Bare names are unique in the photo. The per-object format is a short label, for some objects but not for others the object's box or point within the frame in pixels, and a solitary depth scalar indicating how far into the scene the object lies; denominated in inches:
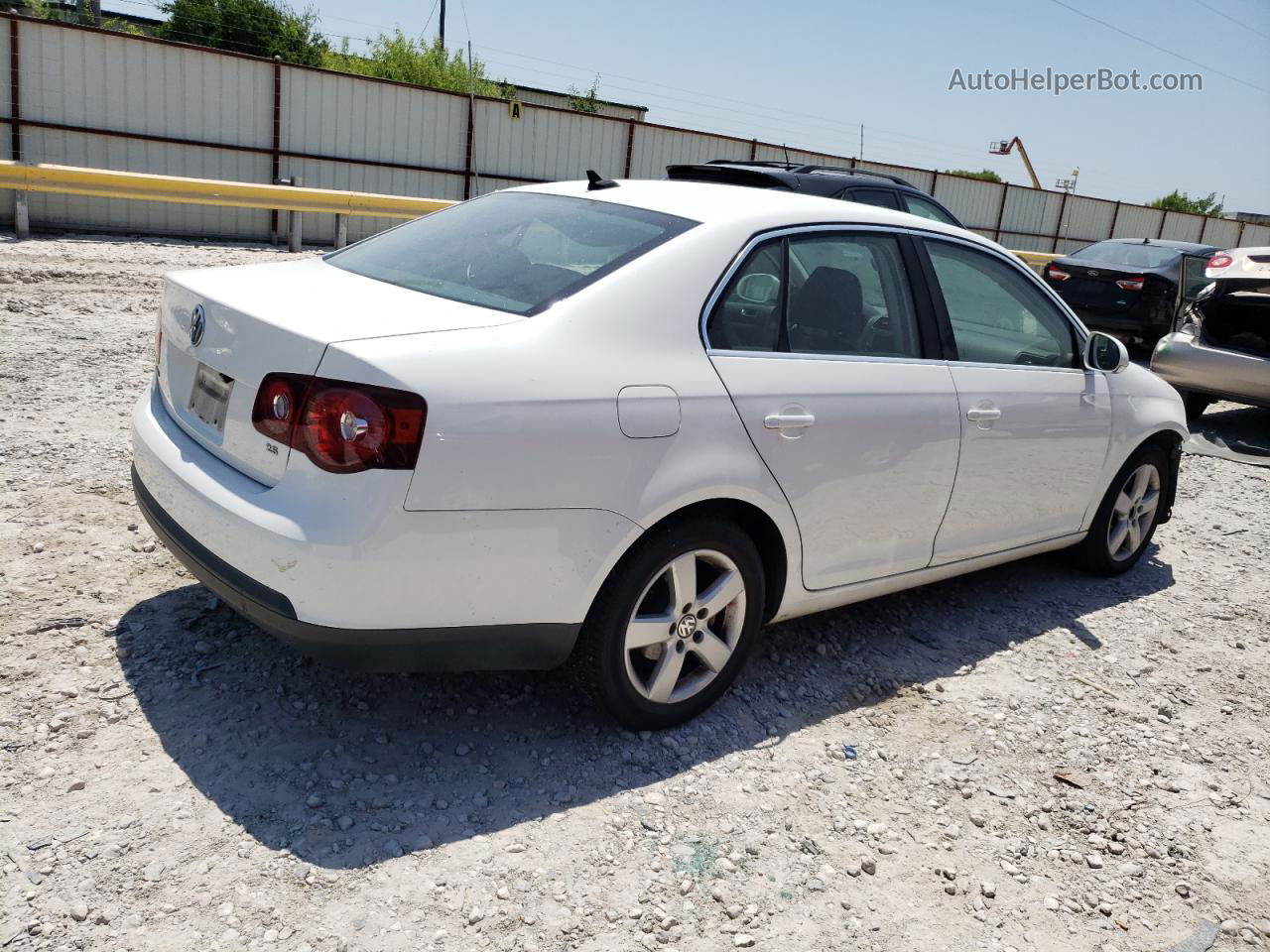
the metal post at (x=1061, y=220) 1157.1
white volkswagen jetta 108.0
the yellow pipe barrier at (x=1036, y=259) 759.7
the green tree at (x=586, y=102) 1943.9
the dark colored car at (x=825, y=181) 325.7
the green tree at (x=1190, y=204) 2605.8
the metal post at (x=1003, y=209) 1081.0
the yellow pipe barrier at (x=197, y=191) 467.2
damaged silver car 343.9
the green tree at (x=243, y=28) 1534.6
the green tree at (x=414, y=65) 1754.4
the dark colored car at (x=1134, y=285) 496.4
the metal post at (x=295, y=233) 549.3
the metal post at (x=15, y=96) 544.7
